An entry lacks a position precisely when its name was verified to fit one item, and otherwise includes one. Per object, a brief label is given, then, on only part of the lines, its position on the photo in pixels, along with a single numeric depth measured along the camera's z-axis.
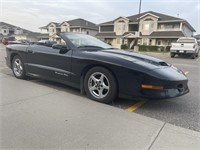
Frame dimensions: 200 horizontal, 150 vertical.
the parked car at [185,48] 16.69
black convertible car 3.29
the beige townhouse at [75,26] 49.93
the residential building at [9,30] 75.06
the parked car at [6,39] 34.76
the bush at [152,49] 31.04
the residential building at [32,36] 56.37
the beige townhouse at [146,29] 36.03
